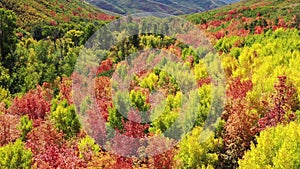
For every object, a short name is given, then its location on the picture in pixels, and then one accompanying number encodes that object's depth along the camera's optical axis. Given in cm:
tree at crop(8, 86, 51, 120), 4594
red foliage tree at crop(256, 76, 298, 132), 3030
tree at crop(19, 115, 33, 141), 3820
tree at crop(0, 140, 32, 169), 2683
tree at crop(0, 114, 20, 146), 3509
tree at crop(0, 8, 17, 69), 7619
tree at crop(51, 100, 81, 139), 4003
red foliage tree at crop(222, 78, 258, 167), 3098
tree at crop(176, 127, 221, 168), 2806
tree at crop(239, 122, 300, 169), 2111
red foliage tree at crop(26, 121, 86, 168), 2609
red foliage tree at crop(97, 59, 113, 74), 6139
